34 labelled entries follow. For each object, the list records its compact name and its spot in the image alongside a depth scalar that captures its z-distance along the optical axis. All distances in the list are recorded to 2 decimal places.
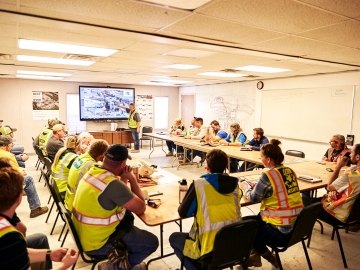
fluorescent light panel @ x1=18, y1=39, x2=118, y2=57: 3.20
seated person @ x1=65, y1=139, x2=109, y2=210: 2.64
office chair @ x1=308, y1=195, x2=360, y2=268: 2.52
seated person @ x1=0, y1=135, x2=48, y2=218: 3.73
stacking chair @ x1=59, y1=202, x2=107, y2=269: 1.97
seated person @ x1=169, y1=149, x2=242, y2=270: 1.84
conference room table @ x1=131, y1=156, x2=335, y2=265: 2.09
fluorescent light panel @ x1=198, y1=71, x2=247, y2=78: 6.02
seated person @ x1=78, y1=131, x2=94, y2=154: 3.87
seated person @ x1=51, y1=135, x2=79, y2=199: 3.19
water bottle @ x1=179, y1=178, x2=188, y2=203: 2.33
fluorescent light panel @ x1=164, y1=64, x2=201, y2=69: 4.90
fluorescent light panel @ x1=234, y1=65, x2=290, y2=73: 5.01
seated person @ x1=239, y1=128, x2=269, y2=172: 5.38
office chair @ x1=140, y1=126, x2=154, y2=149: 9.16
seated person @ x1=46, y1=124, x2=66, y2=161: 4.55
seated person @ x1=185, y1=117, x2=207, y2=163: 6.85
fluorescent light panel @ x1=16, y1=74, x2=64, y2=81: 7.53
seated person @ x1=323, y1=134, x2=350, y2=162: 4.17
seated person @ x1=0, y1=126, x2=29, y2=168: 4.68
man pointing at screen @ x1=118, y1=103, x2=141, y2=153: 8.98
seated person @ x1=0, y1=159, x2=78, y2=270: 1.13
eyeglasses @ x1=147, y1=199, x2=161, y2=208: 2.29
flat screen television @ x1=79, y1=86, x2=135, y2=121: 9.09
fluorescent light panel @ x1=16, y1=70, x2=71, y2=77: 6.29
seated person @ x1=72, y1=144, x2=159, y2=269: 1.92
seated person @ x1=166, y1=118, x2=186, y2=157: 7.79
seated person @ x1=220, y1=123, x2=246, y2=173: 6.06
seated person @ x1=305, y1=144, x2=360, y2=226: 2.54
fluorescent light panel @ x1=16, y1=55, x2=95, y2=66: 4.29
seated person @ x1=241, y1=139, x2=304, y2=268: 2.17
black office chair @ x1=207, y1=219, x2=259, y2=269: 1.72
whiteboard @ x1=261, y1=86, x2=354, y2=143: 5.46
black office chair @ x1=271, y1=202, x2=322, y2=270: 2.05
